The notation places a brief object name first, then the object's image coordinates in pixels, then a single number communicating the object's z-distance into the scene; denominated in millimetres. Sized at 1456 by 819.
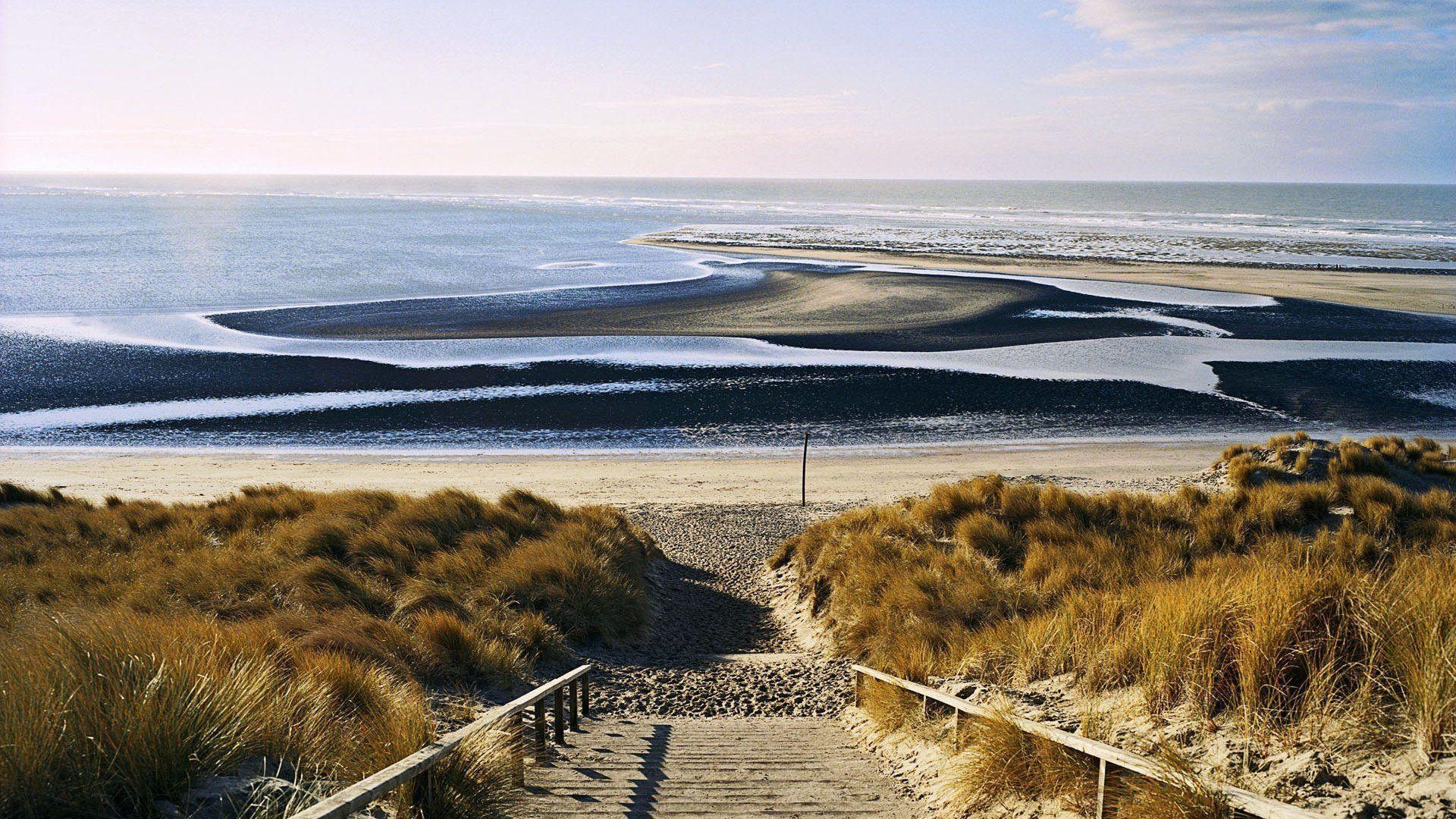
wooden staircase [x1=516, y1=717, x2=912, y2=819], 5336
